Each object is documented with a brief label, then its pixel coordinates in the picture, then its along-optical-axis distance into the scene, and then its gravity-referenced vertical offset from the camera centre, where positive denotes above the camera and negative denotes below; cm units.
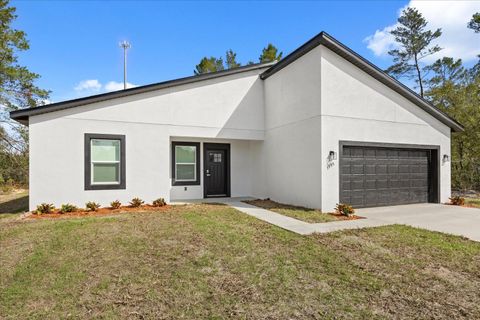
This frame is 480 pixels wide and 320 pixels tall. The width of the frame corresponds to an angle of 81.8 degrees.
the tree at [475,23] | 1579 +807
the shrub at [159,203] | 955 -144
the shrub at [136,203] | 927 -139
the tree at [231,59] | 2761 +1020
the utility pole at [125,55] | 2514 +998
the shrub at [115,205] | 898 -141
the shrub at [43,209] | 823 -141
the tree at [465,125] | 1509 +184
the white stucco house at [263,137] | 881 +86
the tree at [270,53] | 2395 +939
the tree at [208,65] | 2620 +920
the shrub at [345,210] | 797 -143
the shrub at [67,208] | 843 -142
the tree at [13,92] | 1401 +374
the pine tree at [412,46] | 2122 +897
